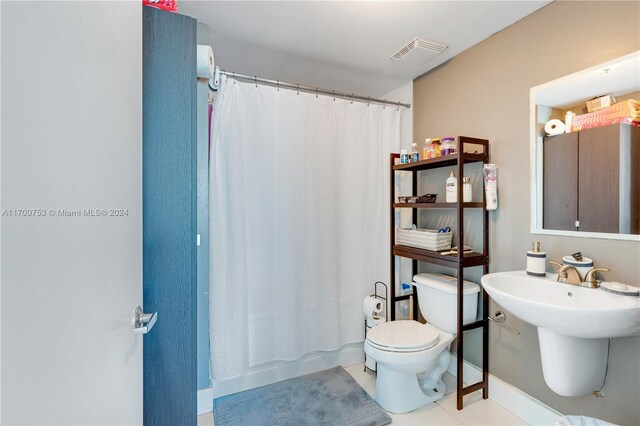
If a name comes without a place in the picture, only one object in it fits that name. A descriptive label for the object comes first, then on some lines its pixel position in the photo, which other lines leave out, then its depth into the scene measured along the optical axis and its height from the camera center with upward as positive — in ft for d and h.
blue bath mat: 5.35 -3.91
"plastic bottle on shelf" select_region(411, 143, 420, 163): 6.78 +1.32
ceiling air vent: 6.04 +3.54
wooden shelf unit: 5.58 -0.96
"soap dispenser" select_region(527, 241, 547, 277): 4.87 -0.91
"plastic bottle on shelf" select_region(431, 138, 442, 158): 6.42 +1.45
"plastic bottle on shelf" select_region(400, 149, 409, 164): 6.95 +1.31
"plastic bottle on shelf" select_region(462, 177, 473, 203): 6.02 +0.39
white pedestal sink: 3.41 -1.45
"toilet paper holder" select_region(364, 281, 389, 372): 7.33 -2.14
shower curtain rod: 6.12 +2.85
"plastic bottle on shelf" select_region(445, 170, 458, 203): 5.98 +0.43
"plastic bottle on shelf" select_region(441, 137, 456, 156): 6.05 +1.37
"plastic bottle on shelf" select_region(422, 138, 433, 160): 6.50 +1.38
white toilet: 5.33 -2.63
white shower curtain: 5.89 -0.22
